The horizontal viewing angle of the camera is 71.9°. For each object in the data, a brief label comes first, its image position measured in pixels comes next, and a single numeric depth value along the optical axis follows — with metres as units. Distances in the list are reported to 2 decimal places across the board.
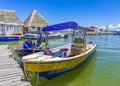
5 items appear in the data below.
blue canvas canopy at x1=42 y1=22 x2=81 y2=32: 5.02
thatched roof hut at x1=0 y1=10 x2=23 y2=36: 18.32
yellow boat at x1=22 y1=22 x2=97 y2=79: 3.79
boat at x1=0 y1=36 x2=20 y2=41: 15.58
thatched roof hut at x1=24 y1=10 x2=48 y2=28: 20.31
